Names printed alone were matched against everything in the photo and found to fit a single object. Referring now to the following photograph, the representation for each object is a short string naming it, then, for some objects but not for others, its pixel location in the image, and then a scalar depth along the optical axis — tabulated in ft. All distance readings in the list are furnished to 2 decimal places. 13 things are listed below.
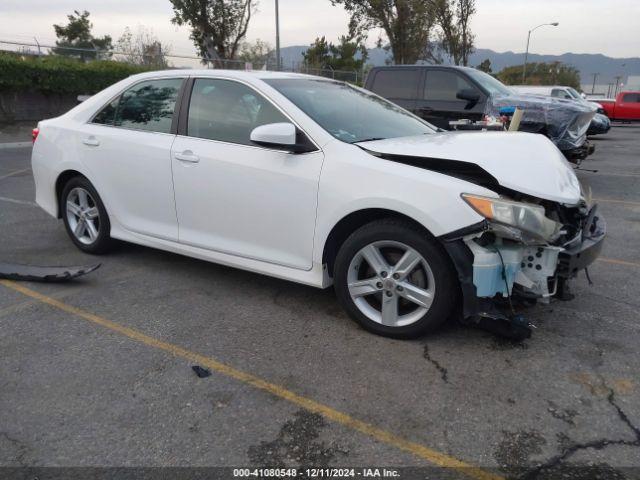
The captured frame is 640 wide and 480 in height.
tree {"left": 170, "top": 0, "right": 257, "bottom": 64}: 82.94
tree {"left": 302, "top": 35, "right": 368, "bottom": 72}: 137.28
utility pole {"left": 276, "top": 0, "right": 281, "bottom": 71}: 73.82
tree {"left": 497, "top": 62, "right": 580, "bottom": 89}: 231.30
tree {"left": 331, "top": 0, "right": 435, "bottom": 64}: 99.86
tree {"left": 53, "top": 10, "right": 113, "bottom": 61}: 117.70
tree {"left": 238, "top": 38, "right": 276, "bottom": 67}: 93.92
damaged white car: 10.17
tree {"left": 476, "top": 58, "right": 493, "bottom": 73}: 154.49
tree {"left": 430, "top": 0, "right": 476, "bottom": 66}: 111.24
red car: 92.53
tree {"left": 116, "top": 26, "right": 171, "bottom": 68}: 68.69
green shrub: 50.60
